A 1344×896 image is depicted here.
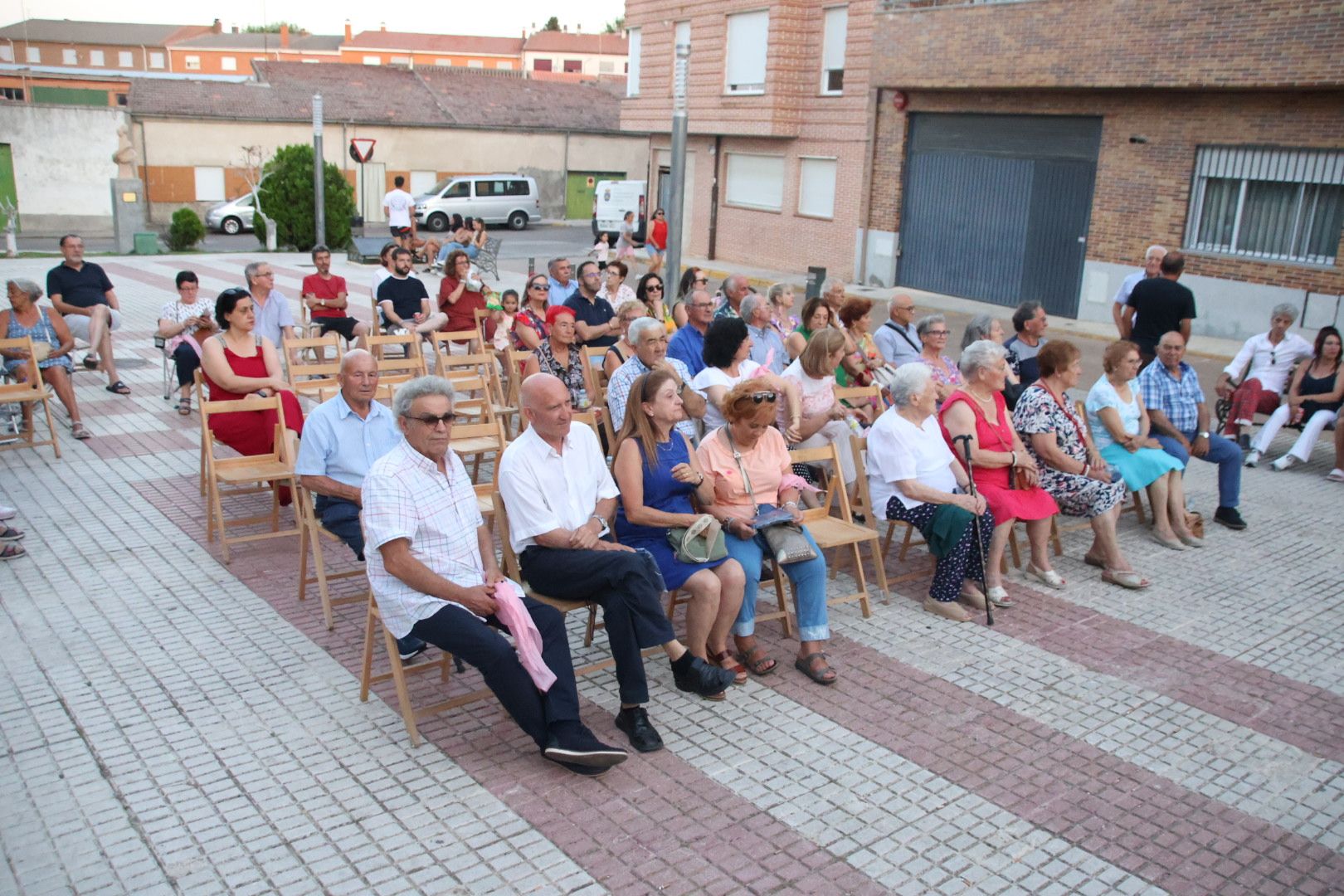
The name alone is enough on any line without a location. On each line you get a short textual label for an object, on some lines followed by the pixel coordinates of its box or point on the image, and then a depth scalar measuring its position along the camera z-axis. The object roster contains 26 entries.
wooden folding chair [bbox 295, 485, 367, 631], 5.80
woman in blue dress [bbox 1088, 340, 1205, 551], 7.35
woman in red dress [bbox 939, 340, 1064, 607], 6.49
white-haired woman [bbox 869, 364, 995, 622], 6.21
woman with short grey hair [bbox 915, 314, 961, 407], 7.82
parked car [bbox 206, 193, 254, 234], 36.00
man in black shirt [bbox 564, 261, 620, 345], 9.44
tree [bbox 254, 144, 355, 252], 26.44
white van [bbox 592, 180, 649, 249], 33.31
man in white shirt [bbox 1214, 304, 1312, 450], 10.13
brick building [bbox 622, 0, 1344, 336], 15.55
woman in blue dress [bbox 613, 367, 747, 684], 5.17
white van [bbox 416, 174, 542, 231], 37.41
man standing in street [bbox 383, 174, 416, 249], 24.55
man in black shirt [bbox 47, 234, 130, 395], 11.08
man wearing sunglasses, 4.48
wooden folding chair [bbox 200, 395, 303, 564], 6.74
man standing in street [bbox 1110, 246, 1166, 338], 10.78
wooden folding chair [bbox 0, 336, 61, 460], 8.57
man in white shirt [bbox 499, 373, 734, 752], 4.80
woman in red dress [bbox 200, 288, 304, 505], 7.34
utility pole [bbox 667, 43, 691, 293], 10.94
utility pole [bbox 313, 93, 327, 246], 20.30
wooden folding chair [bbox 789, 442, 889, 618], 6.13
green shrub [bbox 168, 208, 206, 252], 26.38
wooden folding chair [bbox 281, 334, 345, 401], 8.49
